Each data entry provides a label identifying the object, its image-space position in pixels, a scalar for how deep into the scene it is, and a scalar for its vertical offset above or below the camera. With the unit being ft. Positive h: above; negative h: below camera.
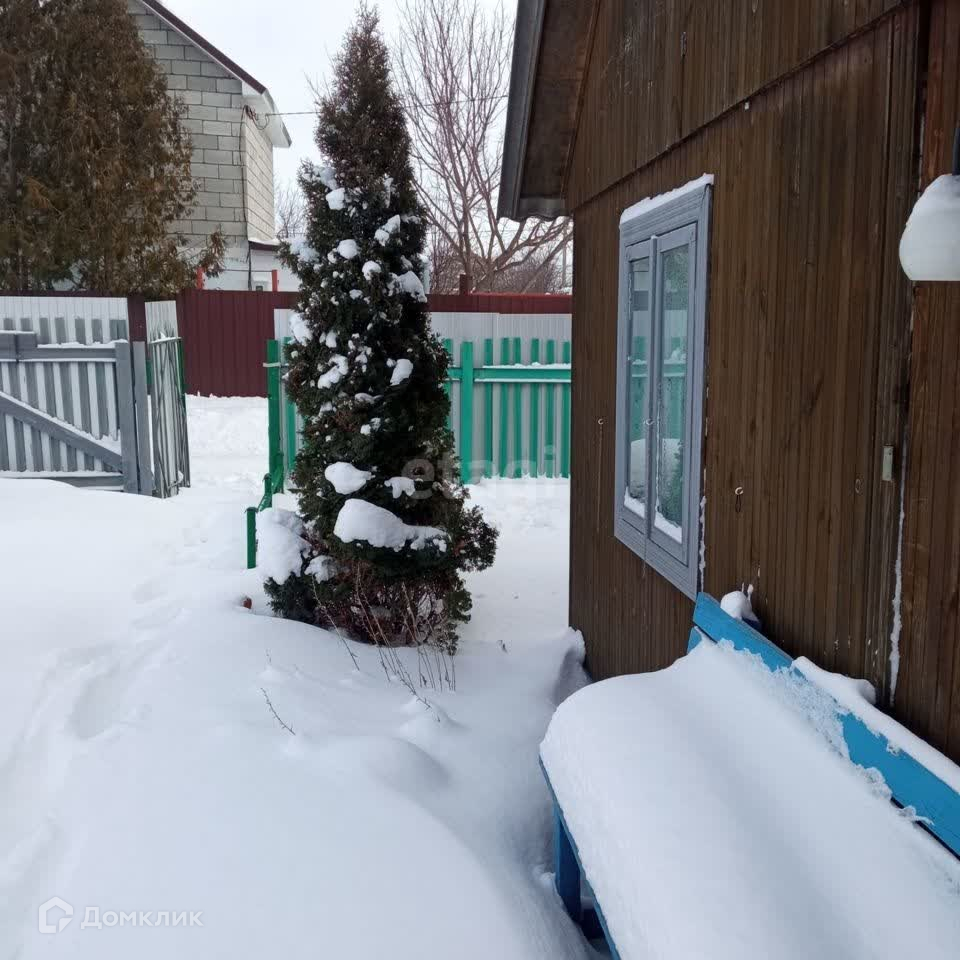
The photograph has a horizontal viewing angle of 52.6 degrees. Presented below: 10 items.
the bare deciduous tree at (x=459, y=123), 66.28 +14.32
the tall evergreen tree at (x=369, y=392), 17.56 -1.07
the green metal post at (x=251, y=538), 21.35 -4.52
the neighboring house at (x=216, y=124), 63.31 +14.07
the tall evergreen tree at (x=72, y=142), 48.29 +9.79
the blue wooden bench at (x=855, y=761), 6.37 -3.15
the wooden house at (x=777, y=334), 7.06 -0.03
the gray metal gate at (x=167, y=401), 32.83 -2.29
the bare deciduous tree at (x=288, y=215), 140.19 +17.19
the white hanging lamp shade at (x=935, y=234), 5.47 +0.54
